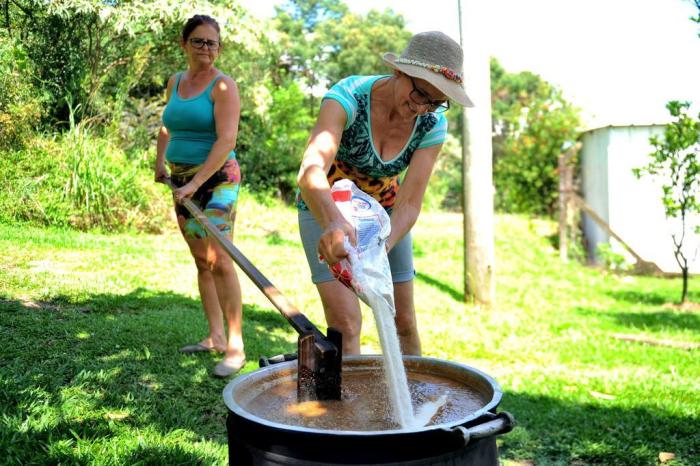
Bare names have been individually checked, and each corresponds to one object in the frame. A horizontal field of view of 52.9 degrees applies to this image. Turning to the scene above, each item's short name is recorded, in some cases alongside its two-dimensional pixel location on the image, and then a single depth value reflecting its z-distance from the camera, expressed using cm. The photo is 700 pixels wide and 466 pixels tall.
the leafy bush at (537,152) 1580
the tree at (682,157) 905
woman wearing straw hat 255
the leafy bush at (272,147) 1616
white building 1309
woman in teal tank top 406
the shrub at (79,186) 619
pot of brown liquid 170
